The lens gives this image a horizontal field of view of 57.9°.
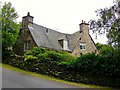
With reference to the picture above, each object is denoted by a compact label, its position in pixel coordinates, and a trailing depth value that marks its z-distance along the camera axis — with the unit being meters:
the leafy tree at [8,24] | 15.67
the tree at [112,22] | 9.64
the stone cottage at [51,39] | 17.11
